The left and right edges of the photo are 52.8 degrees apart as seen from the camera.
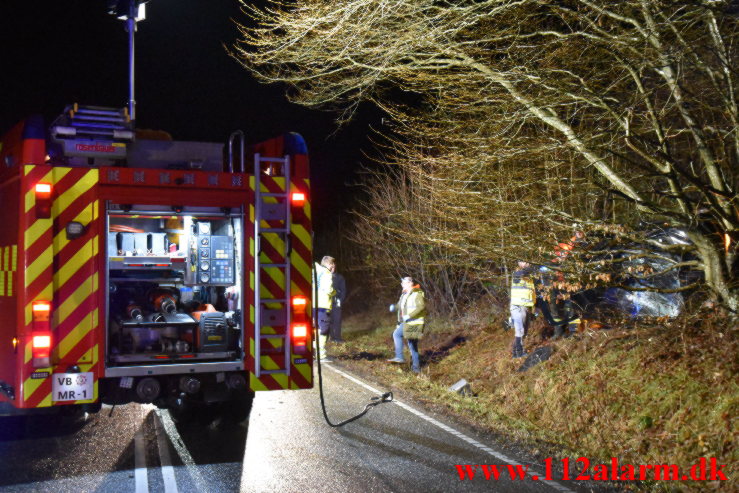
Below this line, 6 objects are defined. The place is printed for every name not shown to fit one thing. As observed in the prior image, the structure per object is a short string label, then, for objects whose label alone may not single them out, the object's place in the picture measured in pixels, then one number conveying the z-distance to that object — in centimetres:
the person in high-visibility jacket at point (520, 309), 1109
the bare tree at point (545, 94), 818
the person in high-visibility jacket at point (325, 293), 1370
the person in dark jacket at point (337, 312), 1691
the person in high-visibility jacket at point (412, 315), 1230
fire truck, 622
